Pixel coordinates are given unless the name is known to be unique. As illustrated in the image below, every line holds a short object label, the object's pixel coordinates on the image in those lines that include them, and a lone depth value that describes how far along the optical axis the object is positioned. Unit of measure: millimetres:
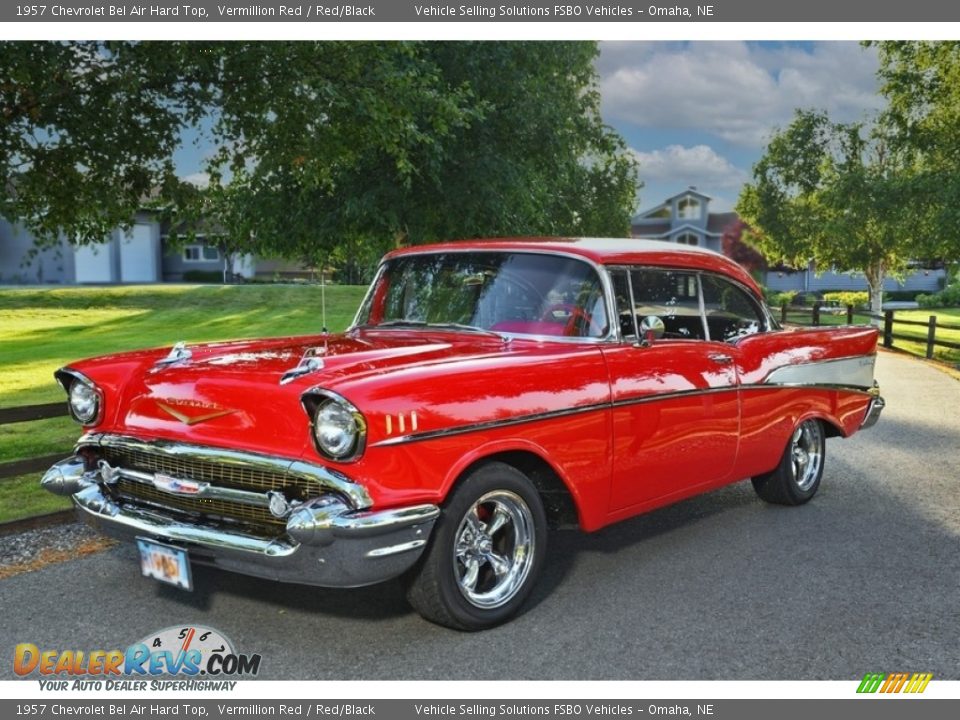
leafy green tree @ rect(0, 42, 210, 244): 7141
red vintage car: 3809
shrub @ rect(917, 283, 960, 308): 42938
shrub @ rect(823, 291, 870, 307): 41966
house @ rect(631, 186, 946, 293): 64875
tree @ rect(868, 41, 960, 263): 17750
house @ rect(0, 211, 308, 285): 12977
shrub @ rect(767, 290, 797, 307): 37538
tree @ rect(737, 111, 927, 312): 30859
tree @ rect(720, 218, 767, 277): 57156
